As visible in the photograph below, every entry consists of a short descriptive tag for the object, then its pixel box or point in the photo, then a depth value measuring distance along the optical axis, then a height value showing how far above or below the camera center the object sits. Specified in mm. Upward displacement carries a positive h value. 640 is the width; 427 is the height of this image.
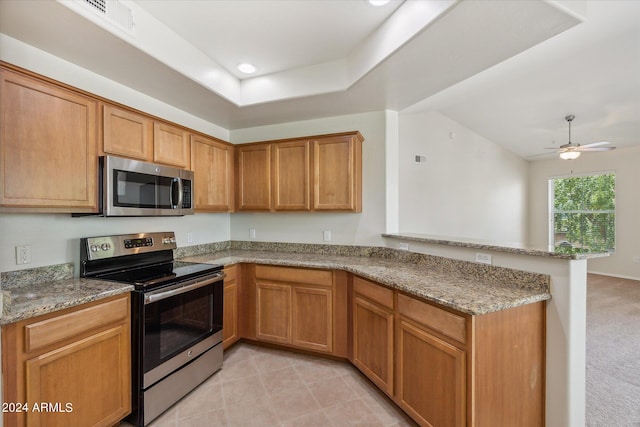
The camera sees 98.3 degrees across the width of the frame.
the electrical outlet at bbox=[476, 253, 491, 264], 1943 -334
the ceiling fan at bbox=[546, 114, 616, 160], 4262 +995
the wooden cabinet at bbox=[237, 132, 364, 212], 2932 +414
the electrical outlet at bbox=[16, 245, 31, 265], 1831 -295
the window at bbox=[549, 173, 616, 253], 6086 +39
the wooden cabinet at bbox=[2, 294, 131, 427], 1372 -869
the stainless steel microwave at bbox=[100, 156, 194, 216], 2031 +185
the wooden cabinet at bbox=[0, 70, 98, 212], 1603 +408
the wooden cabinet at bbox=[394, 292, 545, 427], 1484 -889
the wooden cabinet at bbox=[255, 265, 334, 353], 2650 -951
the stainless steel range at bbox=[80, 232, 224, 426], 1874 -783
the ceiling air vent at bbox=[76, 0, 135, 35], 1639 +1237
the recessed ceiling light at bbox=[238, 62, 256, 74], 2688 +1415
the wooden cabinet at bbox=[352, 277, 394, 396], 2055 -986
